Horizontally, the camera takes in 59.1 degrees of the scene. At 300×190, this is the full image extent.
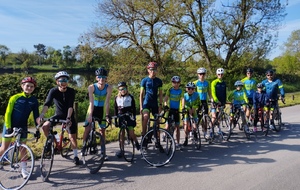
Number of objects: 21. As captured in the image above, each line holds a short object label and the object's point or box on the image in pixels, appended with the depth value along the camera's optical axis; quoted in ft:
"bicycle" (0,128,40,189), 14.65
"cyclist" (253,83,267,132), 29.17
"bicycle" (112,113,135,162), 19.28
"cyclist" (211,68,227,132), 26.04
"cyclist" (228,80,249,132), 27.22
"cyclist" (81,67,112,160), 18.54
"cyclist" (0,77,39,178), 15.69
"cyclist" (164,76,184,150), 22.03
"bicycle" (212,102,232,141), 25.44
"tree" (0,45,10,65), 289.99
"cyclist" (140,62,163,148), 20.98
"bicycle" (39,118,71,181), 15.58
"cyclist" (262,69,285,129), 29.81
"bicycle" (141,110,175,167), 18.37
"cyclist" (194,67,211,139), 25.04
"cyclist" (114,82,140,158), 19.95
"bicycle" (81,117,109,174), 16.94
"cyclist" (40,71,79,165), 17.62
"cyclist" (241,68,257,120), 29.78
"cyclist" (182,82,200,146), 23.11
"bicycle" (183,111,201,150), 22.25
